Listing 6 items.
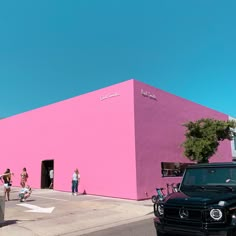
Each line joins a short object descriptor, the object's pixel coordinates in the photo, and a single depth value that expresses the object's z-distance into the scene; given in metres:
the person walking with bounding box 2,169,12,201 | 16.45
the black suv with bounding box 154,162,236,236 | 5.34
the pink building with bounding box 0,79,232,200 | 18.39
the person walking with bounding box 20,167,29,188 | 19.05
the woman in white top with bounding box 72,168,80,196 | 19.68
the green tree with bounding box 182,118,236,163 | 19.92
